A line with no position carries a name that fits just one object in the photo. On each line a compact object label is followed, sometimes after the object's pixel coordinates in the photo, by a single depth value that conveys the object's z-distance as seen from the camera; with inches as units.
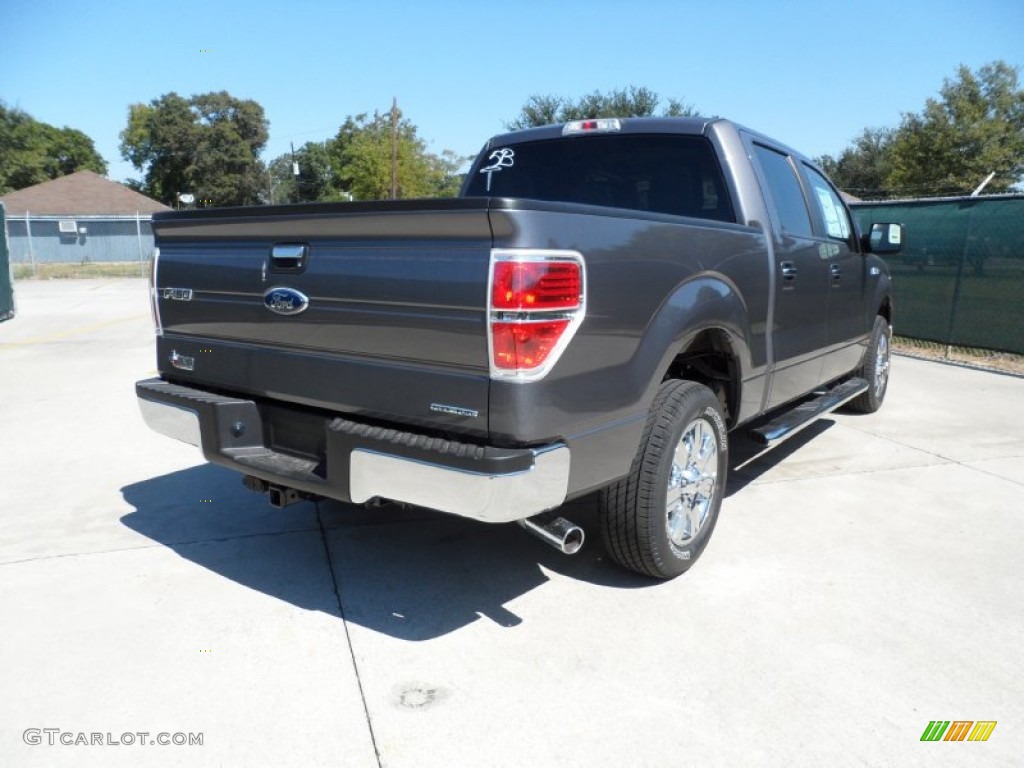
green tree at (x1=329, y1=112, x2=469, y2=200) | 2020.2
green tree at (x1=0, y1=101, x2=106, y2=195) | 2278.5
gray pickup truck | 94.9
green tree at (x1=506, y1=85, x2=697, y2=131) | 1242.0
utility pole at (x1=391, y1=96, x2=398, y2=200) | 1569.5
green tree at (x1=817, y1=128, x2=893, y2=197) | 2413.9
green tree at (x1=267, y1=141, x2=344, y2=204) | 2984.7
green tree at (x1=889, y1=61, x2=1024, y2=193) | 1398.9
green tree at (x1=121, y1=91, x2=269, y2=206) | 2480.3
